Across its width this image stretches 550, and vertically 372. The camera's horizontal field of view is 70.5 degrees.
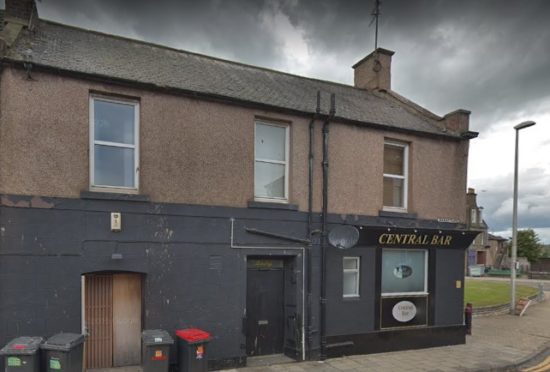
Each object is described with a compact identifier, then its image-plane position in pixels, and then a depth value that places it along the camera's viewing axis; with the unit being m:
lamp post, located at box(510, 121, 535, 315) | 16.19
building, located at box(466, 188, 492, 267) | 46.19
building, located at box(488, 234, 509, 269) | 53.97
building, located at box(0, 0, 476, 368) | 6.95
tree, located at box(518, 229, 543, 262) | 49.22
